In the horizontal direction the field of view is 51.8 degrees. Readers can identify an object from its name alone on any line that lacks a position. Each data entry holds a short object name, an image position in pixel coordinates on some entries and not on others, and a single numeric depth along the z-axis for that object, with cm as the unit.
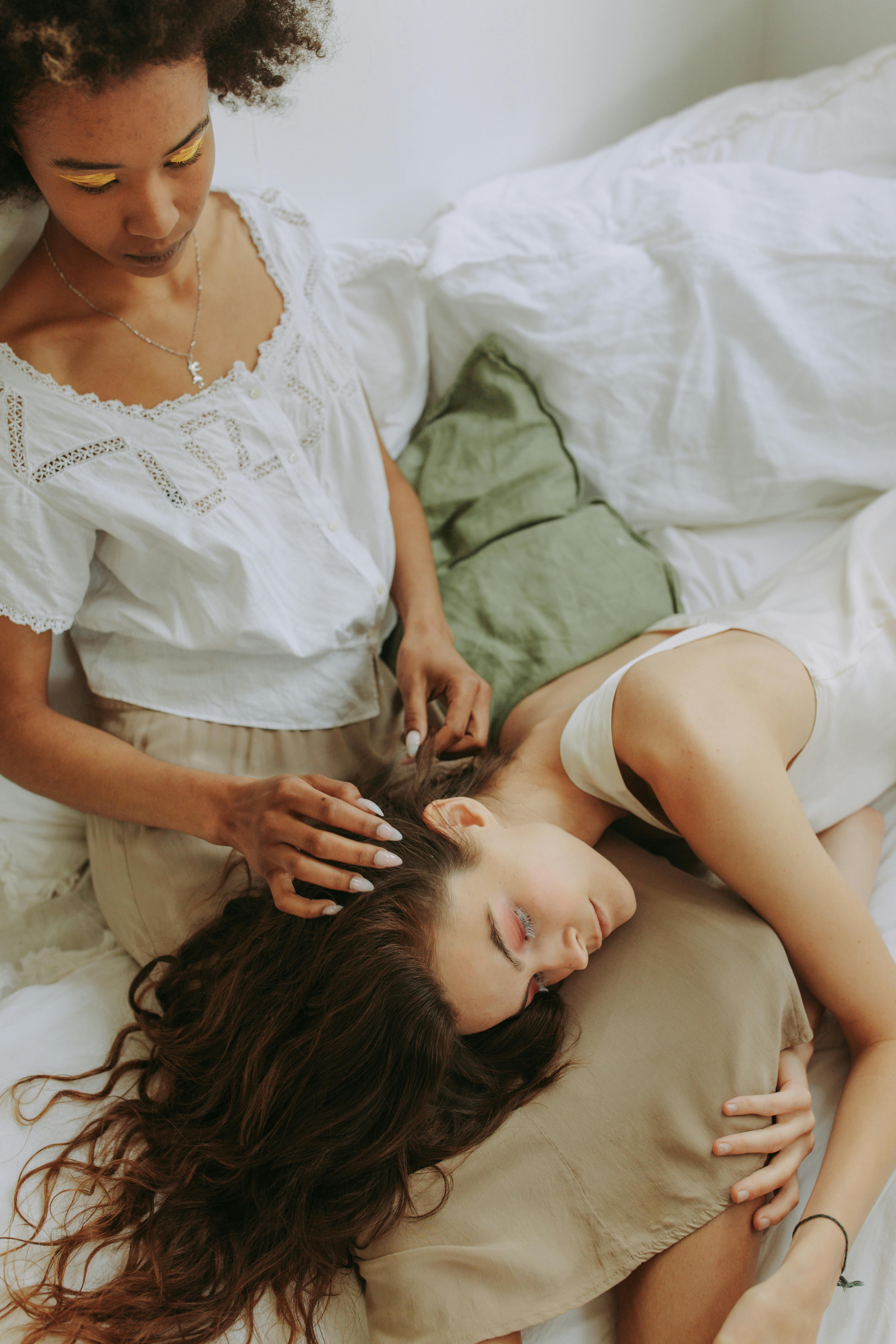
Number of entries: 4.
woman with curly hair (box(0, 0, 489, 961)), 90
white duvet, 147
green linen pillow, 139
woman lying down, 91
